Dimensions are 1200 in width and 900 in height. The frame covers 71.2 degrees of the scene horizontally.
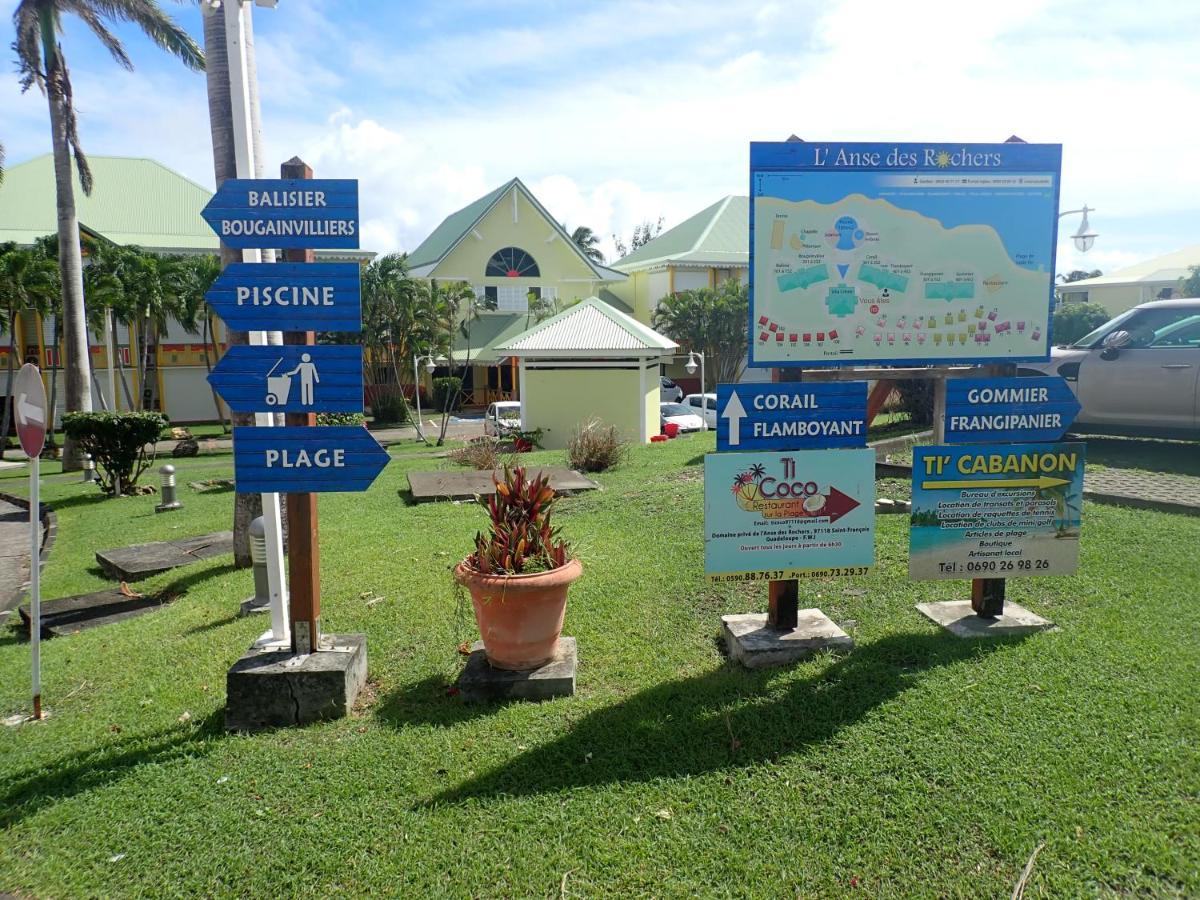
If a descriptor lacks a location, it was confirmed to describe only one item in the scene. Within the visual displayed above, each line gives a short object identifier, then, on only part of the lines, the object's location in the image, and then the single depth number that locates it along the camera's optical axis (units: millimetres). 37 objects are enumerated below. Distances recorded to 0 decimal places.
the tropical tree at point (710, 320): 37594
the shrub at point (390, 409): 33938
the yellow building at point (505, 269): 38625
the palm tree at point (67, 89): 18031
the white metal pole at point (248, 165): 4555
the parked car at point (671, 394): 33094
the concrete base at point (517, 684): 4637
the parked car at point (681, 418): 22719
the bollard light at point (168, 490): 13078
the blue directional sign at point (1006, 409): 5023
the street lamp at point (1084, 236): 20859
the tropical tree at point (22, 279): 22172
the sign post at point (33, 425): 4773
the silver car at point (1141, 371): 9469
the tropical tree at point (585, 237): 67000
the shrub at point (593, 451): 13766
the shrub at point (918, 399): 13094
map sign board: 4762
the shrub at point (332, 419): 16094
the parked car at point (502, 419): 20625
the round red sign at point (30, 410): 4867
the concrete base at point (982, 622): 5109
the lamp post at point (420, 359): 24456
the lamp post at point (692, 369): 21938
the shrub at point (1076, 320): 33906
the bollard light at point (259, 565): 6492
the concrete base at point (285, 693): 4465
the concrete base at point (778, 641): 4867
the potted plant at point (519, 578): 4559
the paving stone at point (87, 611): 7098
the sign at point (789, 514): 4871
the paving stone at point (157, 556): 8664
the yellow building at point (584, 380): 19672
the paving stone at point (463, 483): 11547
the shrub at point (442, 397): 36988
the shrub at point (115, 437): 14570
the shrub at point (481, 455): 14258
